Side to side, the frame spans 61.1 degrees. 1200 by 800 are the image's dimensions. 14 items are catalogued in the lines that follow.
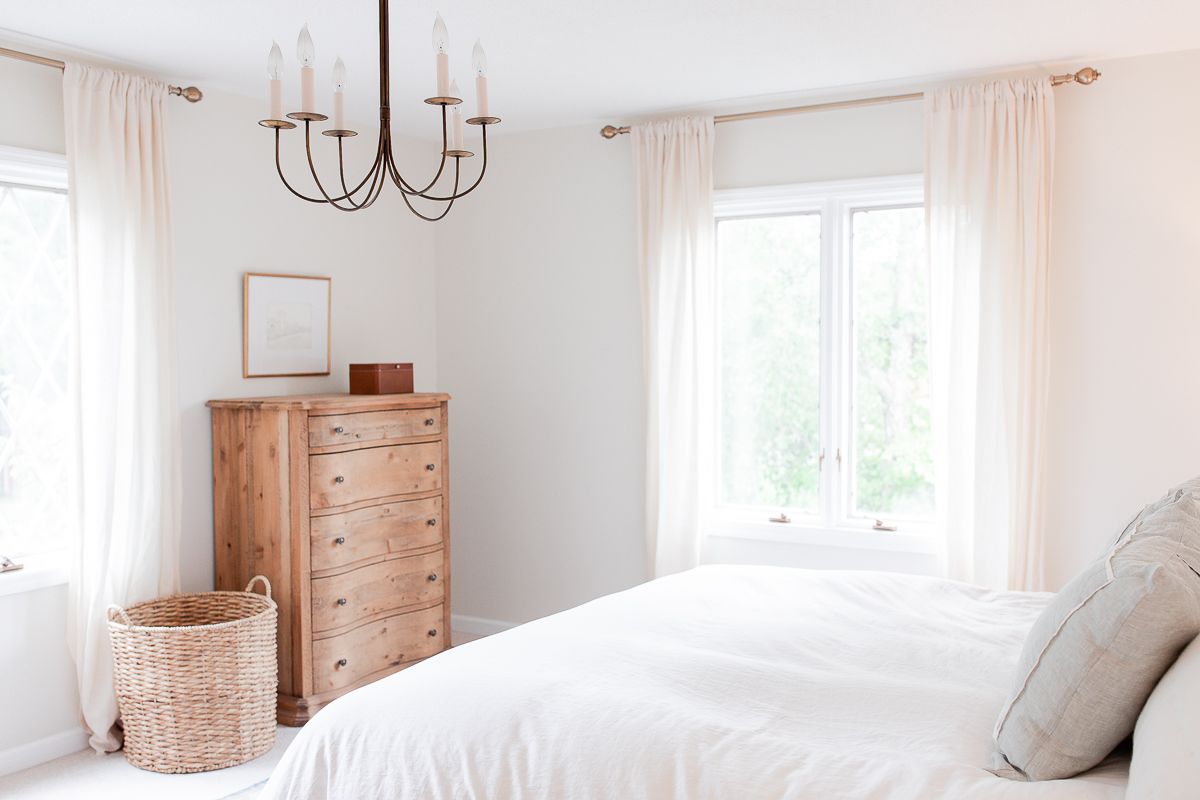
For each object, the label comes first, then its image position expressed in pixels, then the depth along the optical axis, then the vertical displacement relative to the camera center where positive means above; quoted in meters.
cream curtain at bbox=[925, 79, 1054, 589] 3.78 +0.25
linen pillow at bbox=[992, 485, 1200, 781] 1.57 -0.45
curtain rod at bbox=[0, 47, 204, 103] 3.39 +1.11
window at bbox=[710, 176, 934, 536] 4.23 +0.11
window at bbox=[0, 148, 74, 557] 3.59 +0.11
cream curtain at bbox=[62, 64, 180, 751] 3.58 +0.08
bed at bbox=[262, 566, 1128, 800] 1.73 -0.64
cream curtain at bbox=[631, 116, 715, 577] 4.43 +0.31
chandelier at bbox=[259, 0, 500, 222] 2.16 +0.65
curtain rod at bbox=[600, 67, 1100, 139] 3.70 +1.14
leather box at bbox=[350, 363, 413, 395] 4.41 +0.02
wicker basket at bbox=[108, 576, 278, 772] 3.43 -1.05
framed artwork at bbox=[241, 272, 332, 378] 4.29 +0.26
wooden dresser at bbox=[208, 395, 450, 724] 3.86 -0.56
